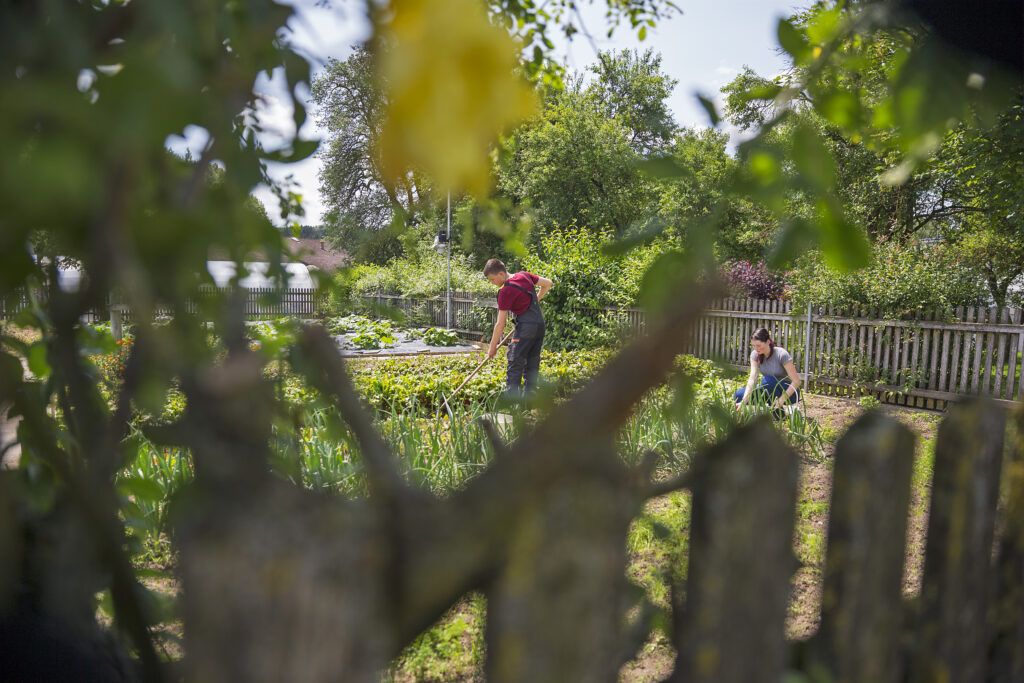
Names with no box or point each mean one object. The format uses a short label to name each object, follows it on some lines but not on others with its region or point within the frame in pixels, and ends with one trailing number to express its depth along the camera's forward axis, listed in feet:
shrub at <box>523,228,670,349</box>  40.09
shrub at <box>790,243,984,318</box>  27.30
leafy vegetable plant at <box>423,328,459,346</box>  47.14
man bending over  22.31
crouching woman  18.47
